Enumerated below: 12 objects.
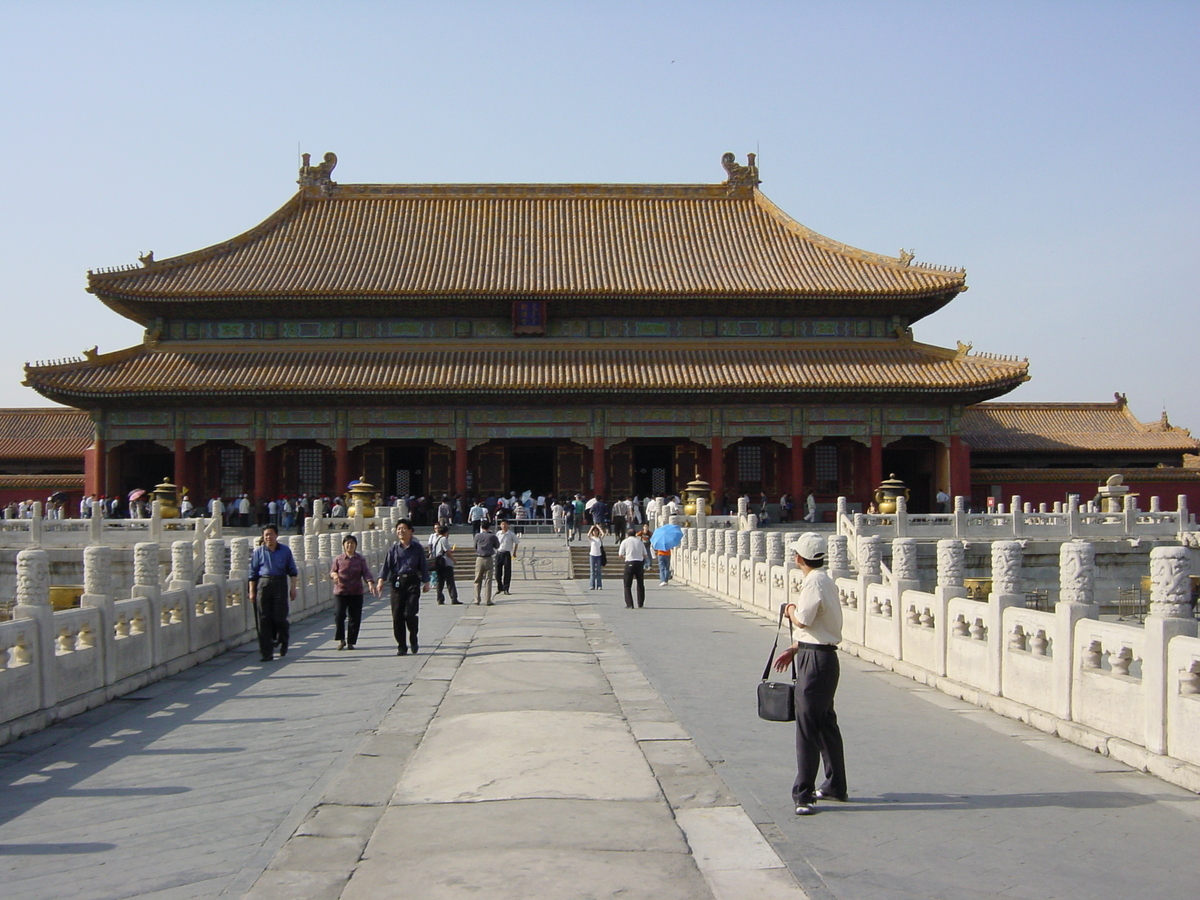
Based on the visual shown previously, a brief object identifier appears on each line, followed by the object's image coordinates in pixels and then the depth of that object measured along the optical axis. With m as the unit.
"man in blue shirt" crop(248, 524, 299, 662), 12.58
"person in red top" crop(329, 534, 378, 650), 13.13
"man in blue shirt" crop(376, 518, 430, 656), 12.63
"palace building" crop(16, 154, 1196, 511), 38.59
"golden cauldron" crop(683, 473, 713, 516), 33.38
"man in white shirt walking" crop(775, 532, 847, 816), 6.28
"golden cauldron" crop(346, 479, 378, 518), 31.23
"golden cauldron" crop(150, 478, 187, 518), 30.98
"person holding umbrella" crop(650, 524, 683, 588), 24.61
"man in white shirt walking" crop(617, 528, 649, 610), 18.64
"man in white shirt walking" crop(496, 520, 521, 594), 21.17
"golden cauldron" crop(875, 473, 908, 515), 30.92
